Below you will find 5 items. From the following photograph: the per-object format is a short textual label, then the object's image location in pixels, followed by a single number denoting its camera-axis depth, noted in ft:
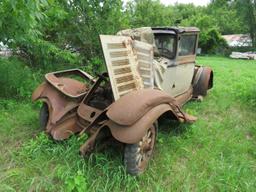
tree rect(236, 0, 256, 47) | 63.16
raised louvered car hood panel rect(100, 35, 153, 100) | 7.19
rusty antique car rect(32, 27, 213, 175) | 6.15
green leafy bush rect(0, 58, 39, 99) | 11.37
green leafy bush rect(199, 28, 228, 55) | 56.56
